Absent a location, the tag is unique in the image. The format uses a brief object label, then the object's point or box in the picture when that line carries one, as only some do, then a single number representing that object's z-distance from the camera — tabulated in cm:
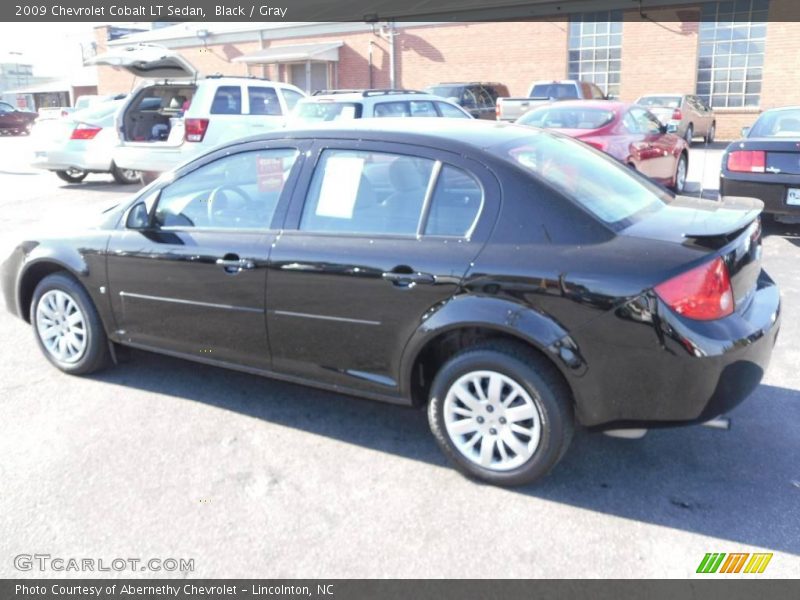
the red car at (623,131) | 982
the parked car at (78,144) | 1359
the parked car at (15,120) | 3206
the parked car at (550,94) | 1862
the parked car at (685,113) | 1864
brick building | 2270
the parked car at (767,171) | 750
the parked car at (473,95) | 2097
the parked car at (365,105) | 1030
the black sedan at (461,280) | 314
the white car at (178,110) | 1111
